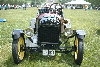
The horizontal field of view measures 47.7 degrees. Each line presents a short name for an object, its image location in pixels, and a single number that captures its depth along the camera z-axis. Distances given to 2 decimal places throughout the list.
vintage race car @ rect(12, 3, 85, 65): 3.63
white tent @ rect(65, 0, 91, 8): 60.01
